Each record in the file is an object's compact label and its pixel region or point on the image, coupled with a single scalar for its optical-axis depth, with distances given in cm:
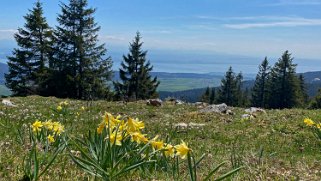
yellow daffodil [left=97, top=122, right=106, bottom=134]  330
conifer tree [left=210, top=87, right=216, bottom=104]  11079
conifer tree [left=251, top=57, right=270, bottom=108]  9888
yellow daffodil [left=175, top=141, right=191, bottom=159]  273
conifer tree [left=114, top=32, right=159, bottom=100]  6756
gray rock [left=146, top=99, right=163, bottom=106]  2498
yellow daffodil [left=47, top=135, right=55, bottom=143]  488
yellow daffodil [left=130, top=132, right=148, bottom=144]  336
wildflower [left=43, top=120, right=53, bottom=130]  517
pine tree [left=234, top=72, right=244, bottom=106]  10344
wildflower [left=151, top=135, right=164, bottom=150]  352
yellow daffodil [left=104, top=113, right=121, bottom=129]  325
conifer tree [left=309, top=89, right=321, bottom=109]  7950
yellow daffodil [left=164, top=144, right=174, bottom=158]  339
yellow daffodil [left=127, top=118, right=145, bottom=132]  328
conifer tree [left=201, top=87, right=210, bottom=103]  10938
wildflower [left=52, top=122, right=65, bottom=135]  514
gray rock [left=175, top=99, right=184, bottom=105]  2665
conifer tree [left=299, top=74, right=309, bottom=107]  9762
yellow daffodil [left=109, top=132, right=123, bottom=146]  320
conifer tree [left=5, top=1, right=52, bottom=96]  5509
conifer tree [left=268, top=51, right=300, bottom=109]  9050
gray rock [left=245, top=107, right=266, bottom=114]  2155
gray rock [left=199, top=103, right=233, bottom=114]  2108
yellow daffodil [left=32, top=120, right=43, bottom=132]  523
